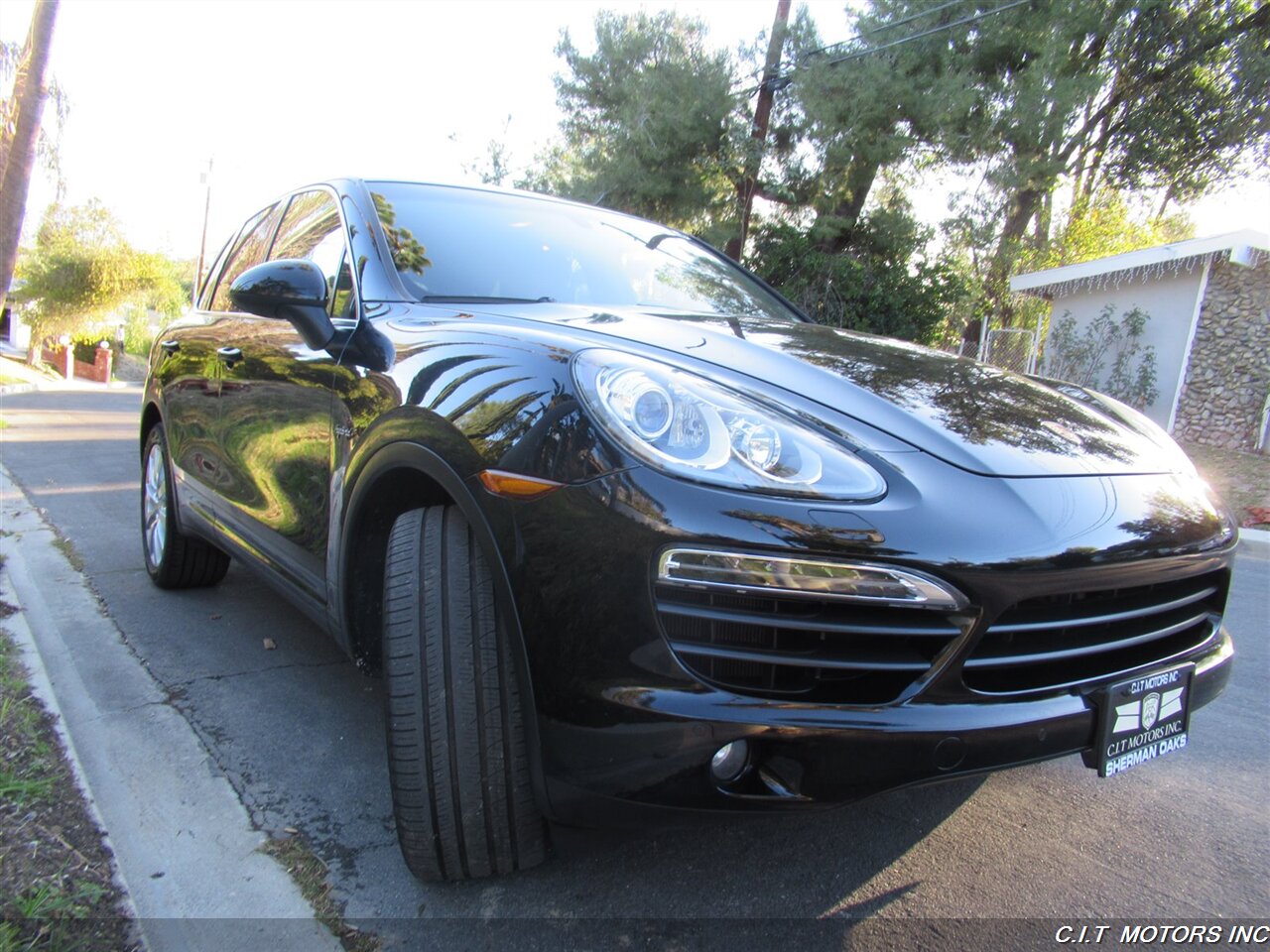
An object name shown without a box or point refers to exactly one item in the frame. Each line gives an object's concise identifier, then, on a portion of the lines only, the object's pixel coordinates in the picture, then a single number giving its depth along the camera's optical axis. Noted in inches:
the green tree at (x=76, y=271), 1000.9
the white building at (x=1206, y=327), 490.6
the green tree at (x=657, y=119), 630.5
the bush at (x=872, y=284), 605.6
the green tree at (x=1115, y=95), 565.9
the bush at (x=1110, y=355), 536.4
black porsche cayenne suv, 58.0
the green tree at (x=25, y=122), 315.0
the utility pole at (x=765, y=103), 617.6
